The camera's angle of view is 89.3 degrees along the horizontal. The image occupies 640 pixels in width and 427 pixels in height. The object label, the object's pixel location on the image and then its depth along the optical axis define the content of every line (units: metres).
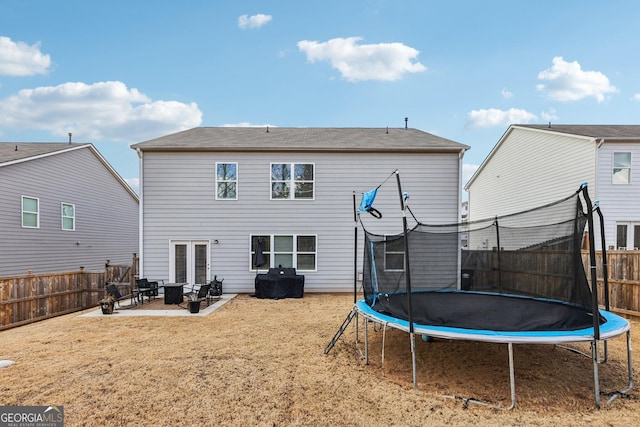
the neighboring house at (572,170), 10.95
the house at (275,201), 10.30
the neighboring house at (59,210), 10.54
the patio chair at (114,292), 7.94
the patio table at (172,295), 8.76
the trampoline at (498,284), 3.66
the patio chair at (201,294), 8.04
